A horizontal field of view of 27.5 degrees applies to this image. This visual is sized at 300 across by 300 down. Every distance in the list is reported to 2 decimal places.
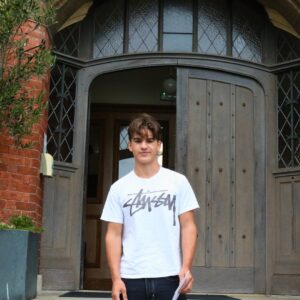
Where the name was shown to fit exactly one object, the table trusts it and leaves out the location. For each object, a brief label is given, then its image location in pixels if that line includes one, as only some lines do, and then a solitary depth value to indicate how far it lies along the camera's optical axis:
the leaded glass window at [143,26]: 7.00
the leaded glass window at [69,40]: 6.86
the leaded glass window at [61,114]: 6.64
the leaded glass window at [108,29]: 7.04
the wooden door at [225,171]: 6.51
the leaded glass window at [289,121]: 6.70
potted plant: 4.89
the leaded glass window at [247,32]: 7.07
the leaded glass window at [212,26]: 7.01
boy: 2.48
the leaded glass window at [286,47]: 6.93
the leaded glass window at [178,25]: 6.99
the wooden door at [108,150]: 9.34
